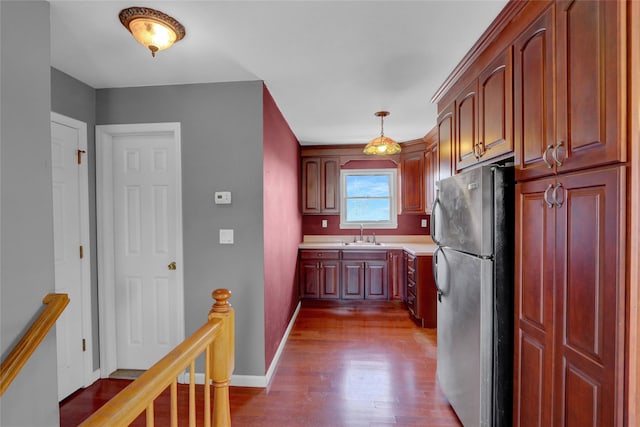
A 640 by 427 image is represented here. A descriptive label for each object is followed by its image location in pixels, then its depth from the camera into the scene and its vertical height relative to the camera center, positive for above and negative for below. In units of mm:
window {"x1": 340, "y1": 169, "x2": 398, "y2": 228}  4695 +206
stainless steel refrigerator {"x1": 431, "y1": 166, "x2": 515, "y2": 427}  1506 -466
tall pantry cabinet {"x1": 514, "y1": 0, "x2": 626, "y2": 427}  936 -27
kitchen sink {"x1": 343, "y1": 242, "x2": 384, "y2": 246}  4321 -511
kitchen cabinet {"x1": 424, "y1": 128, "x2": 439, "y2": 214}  3770 +584
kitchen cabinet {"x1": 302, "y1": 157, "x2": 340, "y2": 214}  4535 +422
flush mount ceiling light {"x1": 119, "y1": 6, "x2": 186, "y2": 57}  1487 +1002
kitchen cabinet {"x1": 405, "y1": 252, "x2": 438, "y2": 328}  3490 -1014
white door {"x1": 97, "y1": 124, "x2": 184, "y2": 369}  2414 -259
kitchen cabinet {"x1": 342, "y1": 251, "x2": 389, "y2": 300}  4129 -938
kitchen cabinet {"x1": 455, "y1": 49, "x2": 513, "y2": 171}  1499 +567
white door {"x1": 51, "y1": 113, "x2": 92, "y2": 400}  2099 -242
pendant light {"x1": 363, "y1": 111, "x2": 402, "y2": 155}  3047 +694
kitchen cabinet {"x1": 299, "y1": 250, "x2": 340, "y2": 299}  4184 -926
